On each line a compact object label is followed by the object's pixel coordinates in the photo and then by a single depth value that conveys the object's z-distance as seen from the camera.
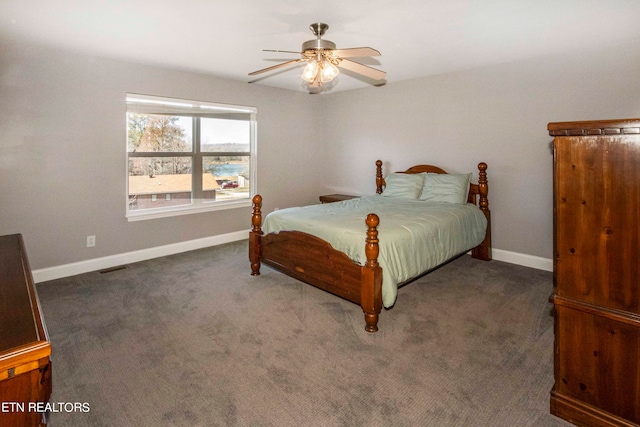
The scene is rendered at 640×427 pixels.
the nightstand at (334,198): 5.34
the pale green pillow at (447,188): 4.12
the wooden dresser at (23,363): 0.78
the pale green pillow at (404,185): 4.51
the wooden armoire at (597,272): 1.46
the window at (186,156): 4.18
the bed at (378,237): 2.62
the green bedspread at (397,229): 2.71
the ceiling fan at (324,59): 2.58
